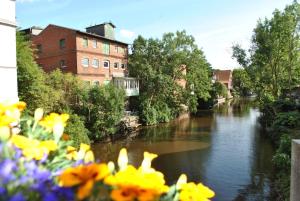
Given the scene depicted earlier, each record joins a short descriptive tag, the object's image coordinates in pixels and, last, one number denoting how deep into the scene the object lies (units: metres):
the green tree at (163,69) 40.47
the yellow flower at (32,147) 1.35
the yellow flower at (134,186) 1.11
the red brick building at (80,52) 35.19
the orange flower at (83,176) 1.10
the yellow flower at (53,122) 1.66
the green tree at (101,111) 28.08
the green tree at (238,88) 105.25
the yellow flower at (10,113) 1.53
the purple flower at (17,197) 1.00
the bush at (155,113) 38.50
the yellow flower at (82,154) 1.57
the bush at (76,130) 21.03
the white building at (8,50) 8.52
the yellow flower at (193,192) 1.52
